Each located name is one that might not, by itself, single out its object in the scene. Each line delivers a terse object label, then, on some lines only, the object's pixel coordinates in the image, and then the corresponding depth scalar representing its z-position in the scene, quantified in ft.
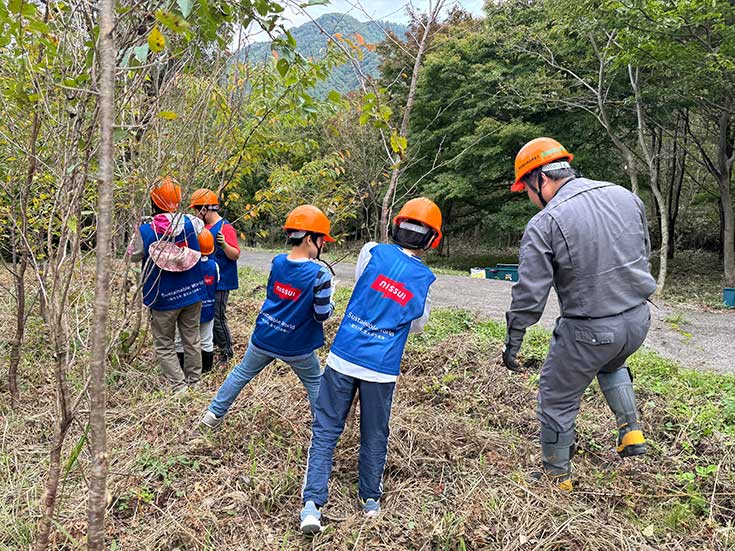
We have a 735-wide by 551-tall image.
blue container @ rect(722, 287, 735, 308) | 31.27
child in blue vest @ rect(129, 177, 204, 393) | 11.37
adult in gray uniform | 8.16
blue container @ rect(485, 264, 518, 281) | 45.42
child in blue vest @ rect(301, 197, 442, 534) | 7.93
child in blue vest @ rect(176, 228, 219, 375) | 12.88
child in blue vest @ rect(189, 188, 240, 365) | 13.33
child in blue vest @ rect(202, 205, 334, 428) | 9.24
